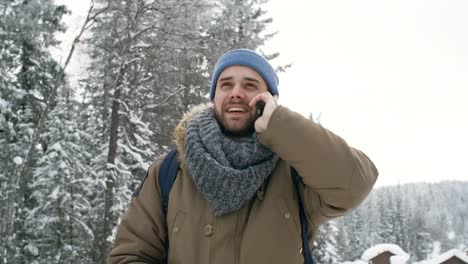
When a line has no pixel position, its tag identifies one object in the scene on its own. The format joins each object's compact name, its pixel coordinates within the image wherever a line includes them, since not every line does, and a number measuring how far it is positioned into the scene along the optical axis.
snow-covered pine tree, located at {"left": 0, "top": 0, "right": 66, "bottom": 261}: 12.78
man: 2.10
